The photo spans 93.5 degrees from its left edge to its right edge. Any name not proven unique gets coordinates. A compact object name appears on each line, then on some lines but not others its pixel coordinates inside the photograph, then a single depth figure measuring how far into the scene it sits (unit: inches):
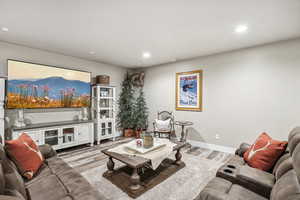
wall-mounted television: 122.0
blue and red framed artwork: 160.7
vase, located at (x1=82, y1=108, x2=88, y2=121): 165.4
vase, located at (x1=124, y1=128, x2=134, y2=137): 201.6
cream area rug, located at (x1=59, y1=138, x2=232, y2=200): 78.6
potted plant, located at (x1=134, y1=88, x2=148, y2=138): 195.9
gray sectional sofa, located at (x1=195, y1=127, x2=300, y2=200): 40.6
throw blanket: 85.1
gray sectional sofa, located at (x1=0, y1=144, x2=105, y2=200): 47.5
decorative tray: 90.0
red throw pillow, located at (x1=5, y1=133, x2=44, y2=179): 62.8
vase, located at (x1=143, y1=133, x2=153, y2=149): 95.2
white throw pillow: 163.3
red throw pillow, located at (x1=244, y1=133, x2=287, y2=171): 63.7
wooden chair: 161.8
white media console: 120.0
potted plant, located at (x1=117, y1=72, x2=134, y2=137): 200.8
